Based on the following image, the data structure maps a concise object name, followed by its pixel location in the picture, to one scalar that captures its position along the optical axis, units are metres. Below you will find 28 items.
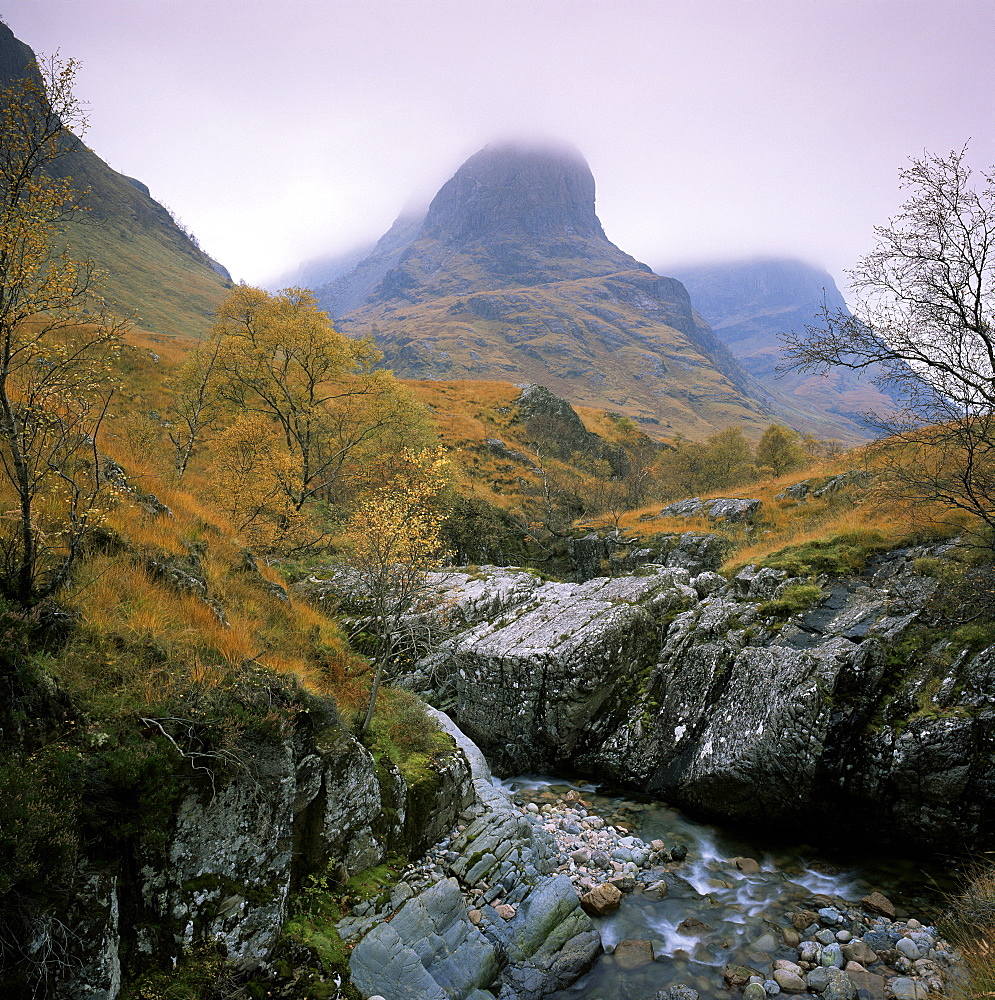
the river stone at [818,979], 8.11
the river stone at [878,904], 9.41
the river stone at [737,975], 8.44
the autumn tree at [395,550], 12.80
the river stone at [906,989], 7.63
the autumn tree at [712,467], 48.31
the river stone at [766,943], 9.11
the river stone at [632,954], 8.92
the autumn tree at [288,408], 21.14
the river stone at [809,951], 8.72
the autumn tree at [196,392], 30.00
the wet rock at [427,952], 7.20
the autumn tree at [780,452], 45.34
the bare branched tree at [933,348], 11.46
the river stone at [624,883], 10.67
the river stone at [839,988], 7.82
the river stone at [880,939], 8.74
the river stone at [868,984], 7.86
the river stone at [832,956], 8.46
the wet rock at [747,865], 11.15
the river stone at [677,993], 8.05
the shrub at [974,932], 5.85
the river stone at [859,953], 8.46
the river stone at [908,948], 8.47
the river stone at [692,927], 9.60
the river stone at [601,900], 9.94
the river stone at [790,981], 8.18
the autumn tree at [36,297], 6.31
